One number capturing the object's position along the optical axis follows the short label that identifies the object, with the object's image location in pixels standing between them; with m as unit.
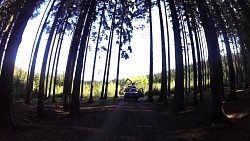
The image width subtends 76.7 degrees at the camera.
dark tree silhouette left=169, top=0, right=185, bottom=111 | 10.33
